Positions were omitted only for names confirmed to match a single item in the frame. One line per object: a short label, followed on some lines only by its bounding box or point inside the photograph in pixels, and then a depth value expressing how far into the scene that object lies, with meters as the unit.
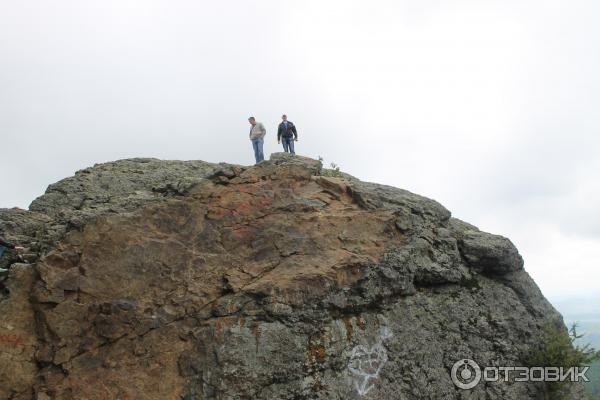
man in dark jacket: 19.47
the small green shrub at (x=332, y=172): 15.44
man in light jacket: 18.42
